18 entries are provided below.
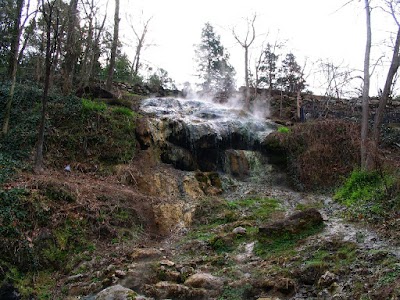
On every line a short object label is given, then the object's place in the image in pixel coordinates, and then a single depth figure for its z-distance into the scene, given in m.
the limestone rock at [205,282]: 5.27
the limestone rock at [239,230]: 7.47
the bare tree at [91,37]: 15.24
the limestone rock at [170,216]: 8.55
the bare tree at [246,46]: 23.06
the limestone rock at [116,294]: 5.09
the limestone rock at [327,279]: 4.58
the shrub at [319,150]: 12.29
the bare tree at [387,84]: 10.64
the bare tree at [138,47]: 27.37
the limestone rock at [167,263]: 6.11
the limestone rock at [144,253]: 6.54
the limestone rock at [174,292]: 5.08
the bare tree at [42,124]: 8.64
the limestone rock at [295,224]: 6.75
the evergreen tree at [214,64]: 30.39
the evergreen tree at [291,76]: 25.27
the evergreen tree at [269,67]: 26.35
